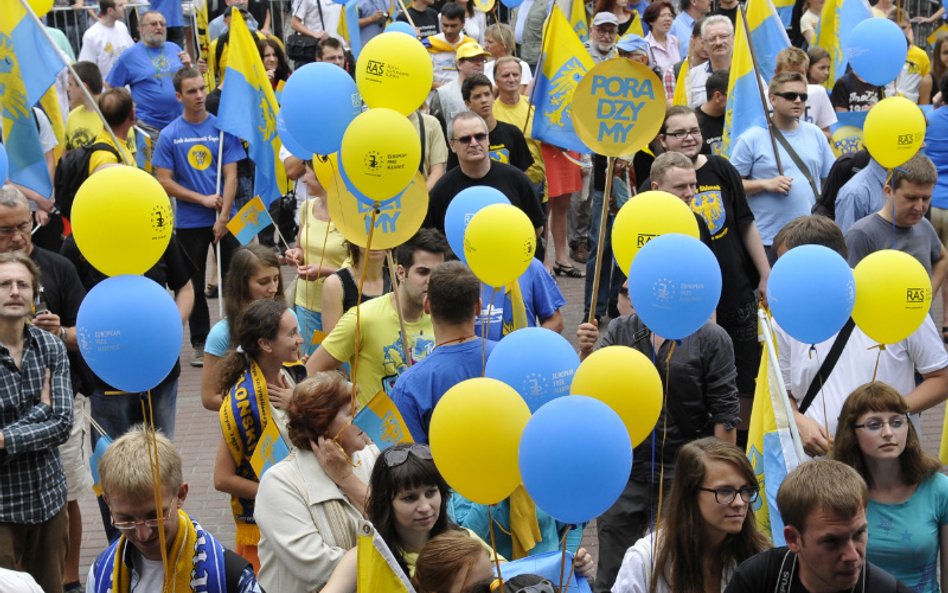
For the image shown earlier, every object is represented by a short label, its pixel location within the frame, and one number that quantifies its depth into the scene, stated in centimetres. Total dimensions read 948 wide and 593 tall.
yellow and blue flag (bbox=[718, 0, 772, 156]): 1791
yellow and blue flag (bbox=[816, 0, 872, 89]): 2331
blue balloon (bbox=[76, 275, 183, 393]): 936
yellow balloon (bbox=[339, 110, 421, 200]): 1212
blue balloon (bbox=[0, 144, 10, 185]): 1418
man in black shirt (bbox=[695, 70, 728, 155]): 1908
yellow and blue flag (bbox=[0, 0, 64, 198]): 1717
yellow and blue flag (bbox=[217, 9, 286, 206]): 1991
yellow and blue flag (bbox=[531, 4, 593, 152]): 1917
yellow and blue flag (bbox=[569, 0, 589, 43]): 2528
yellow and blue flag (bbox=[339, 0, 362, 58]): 2612
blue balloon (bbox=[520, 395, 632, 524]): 783
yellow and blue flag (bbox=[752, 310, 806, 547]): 1033
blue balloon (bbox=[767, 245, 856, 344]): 1037
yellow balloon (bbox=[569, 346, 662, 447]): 894
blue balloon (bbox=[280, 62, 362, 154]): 1364
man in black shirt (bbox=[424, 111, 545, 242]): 1641
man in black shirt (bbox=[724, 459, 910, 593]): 764
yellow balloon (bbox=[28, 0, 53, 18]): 1947
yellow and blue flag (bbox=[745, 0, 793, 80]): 2169
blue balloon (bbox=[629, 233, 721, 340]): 980
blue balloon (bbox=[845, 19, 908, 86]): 1928
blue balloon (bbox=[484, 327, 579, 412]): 944
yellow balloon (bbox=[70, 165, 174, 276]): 962
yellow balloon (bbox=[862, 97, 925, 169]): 1463
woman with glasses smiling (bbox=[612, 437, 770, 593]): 861
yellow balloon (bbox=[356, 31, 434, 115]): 1362
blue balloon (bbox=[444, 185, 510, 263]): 1316
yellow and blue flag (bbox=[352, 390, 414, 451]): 1034
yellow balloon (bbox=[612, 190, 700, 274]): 1099
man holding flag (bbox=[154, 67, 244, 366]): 2130
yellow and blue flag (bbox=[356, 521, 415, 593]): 800
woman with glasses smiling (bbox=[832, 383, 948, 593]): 930
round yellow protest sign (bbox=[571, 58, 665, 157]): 1252
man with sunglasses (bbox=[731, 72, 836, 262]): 1720
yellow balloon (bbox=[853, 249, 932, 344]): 1058
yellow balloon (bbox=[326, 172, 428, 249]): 1300
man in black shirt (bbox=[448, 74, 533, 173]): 1991
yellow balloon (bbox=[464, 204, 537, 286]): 1144
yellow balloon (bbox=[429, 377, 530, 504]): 830
